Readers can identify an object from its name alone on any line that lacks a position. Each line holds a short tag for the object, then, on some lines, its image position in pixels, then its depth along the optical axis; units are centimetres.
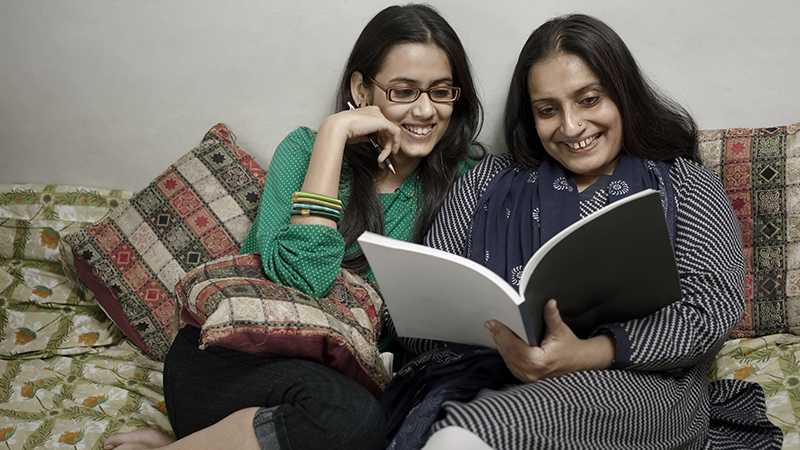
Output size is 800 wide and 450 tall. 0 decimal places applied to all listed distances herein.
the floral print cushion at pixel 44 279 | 192
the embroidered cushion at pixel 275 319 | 124
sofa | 154
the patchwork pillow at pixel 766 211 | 153
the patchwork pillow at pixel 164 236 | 187
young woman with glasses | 123
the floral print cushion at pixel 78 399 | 152
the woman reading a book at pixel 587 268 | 108
